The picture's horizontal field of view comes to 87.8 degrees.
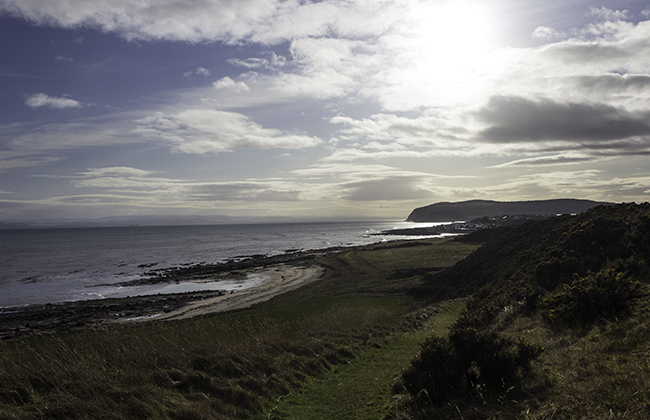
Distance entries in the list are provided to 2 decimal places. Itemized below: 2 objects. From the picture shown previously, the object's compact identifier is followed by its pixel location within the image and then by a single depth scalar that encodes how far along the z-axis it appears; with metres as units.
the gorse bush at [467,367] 8.16
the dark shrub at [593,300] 10.16
